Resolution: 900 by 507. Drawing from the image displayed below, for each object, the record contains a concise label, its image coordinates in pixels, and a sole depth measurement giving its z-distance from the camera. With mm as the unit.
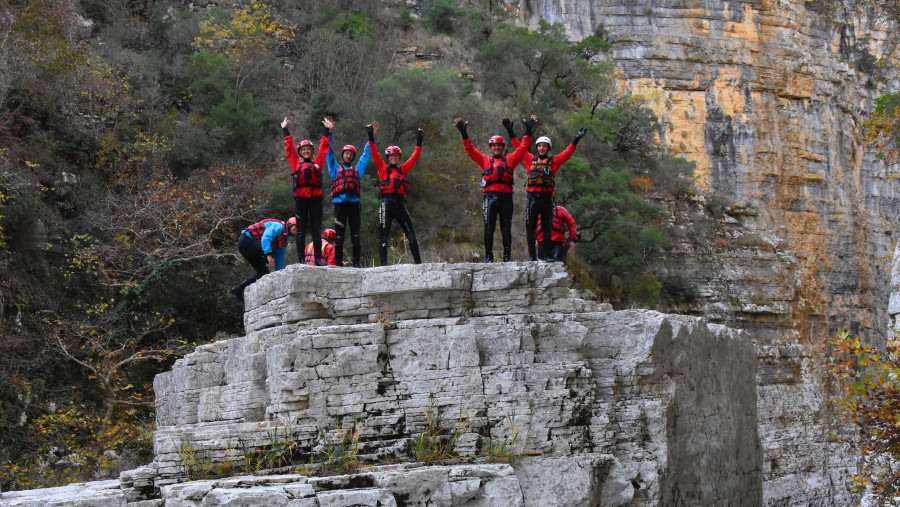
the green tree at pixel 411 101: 22188
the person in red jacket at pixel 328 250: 12141
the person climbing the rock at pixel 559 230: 12555
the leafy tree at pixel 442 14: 28297
